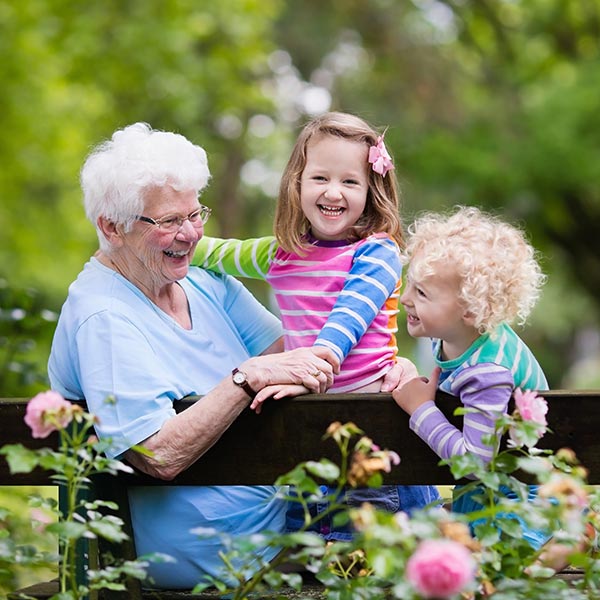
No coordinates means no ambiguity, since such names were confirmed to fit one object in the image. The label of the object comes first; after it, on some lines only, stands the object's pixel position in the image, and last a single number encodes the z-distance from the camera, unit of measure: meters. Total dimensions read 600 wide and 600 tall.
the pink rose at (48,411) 4.68
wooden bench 5.25
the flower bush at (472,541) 3.82
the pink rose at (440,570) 3.58
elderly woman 5.81
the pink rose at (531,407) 4.88
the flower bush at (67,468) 4.50
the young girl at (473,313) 5.48
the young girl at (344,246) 6.73
